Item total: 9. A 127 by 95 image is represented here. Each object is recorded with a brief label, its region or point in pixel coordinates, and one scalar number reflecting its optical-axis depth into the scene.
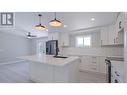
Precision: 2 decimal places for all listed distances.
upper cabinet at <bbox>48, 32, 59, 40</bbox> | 4.21
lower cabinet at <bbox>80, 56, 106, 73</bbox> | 3.05
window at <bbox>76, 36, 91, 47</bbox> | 4.04
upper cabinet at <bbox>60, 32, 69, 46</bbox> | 4.05
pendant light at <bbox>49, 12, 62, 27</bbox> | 1.89
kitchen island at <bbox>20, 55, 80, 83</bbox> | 1.57
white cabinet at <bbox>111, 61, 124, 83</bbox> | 1.12
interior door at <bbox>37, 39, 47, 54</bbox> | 6.00
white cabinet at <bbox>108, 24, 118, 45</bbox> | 2.79
